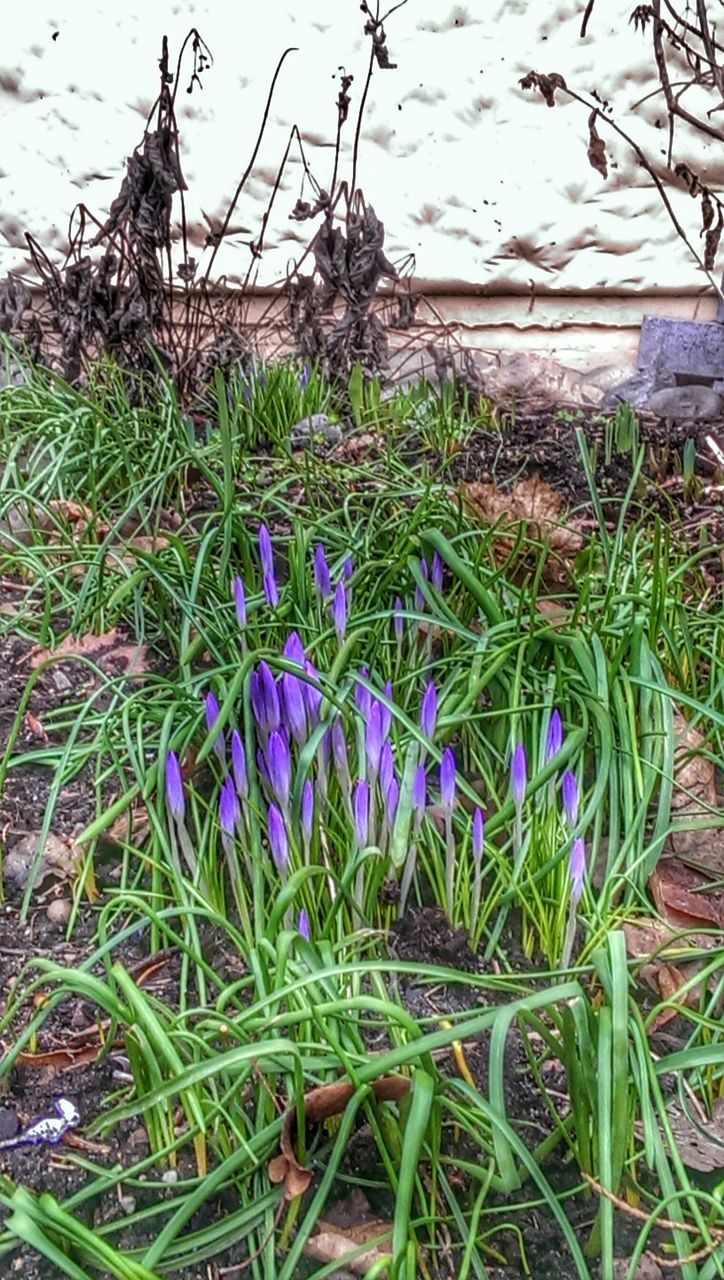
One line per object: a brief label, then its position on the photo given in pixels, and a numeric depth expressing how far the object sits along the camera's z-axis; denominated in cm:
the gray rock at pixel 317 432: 90
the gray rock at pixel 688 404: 103
